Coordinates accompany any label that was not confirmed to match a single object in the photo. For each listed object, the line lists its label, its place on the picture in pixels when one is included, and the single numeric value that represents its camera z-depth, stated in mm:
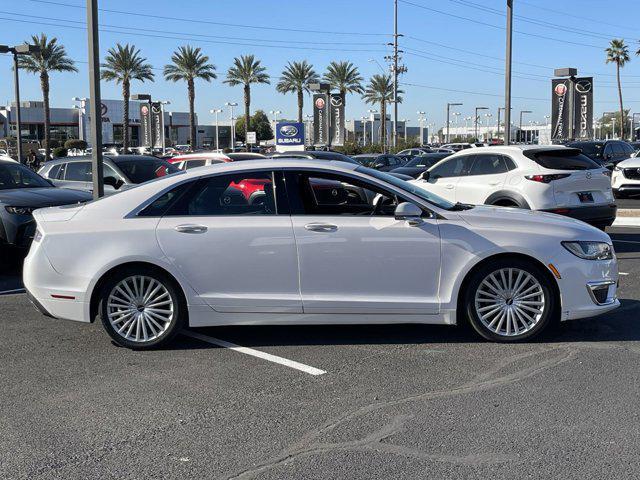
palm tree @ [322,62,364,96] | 60094
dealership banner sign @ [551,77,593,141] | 32781
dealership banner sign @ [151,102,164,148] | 49584
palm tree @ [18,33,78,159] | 52594
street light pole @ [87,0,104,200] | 11406
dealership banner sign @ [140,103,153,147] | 47084
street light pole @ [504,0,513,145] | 20411
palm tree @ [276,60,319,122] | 60156
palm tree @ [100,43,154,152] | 53562
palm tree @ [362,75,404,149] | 66812
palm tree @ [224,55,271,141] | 59031
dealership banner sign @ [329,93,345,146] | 43000
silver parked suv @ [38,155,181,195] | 14008
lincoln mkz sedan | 6105
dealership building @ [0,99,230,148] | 81875
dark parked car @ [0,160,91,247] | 10227
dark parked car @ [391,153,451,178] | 24678
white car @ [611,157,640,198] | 21469
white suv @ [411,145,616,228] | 11094
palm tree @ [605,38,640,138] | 68938
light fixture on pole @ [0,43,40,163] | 23564
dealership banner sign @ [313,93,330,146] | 42188
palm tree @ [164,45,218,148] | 56156
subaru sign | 36381
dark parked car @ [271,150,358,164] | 18906
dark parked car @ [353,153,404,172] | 28984
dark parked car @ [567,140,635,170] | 27016
